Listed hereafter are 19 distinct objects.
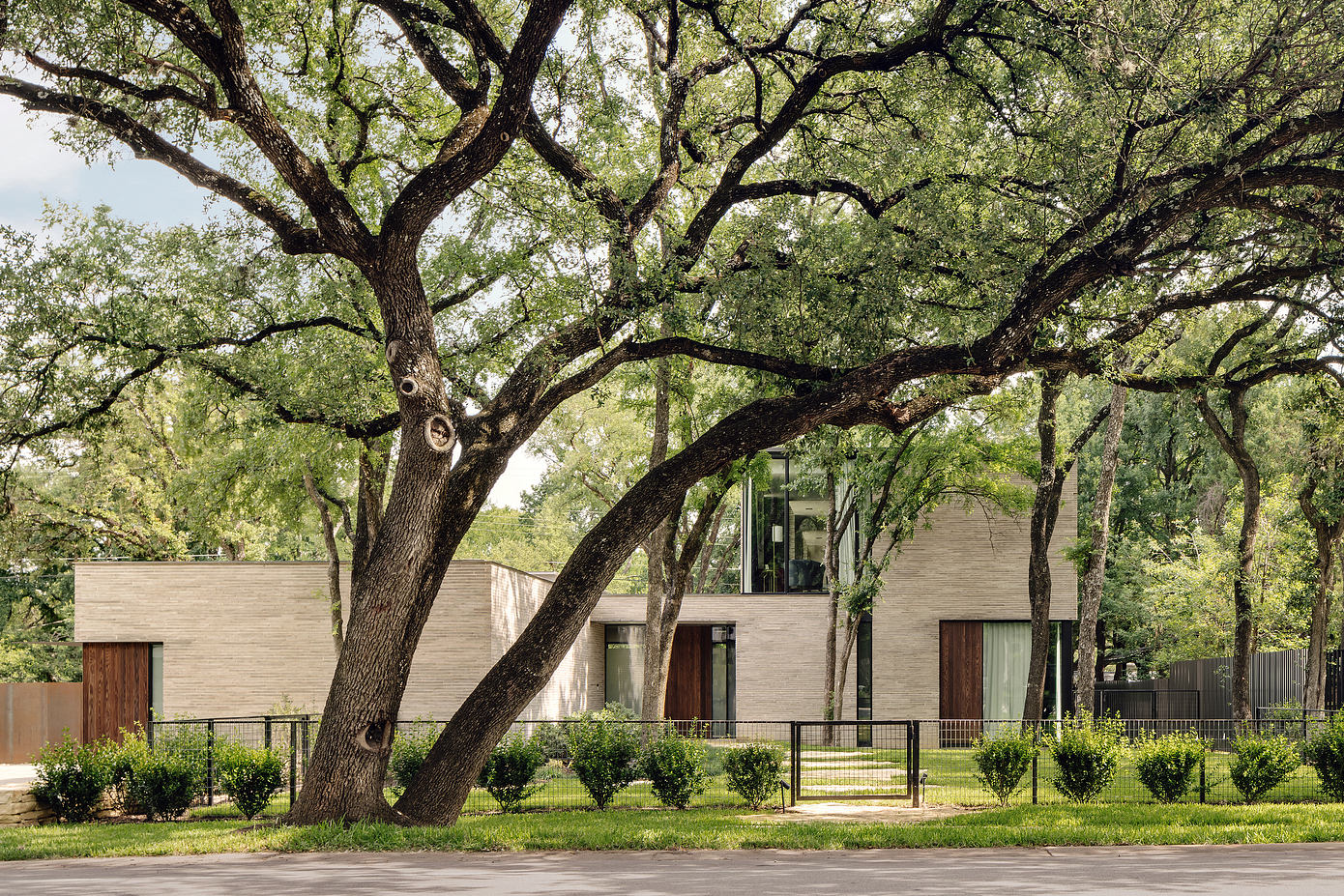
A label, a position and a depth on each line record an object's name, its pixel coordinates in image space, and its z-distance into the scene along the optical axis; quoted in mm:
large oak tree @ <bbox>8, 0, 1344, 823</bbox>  11141
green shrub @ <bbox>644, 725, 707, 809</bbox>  13562
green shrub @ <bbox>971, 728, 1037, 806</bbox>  13570
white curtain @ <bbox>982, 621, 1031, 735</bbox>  23938
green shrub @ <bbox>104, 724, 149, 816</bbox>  13656
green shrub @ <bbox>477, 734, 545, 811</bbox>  13703
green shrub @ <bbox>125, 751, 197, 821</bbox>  13406
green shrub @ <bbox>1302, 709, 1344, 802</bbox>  13672
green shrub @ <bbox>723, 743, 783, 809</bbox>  13703
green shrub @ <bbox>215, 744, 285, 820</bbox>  13336
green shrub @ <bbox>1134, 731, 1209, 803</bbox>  13445
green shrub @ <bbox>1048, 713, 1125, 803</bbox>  13453
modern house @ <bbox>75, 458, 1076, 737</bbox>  22203
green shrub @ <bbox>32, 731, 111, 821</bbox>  13477
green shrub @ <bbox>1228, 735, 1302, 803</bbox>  13539
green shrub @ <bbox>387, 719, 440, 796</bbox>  13898
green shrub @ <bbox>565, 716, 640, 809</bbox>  13820
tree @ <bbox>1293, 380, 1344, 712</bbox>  20938
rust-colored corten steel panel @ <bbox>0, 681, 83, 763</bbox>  27016
